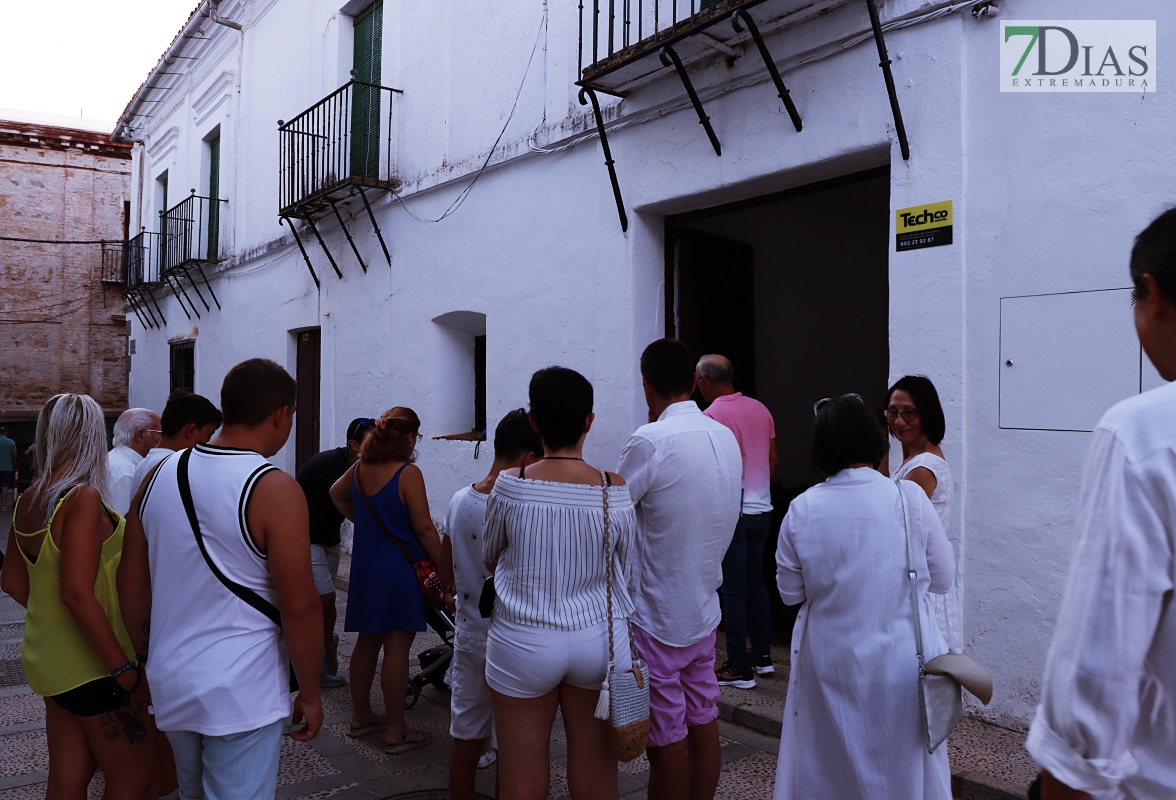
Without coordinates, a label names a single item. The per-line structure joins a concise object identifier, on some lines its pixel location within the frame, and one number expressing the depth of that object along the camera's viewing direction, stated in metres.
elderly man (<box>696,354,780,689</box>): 4.84
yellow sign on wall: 4.26
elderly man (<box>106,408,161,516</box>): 4.18
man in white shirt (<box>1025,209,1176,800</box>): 1.20
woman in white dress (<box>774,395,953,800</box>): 2.40
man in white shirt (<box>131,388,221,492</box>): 3.84
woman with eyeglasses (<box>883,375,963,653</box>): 3.31
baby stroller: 4.68
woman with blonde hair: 2.55
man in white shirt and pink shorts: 3.00
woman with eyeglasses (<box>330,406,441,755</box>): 4.13
